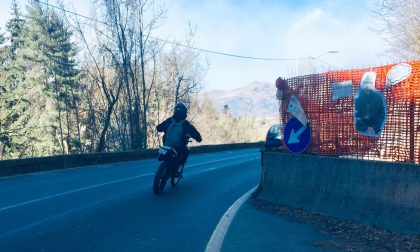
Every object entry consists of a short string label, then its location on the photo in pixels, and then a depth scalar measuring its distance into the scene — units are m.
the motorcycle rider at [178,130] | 10.88
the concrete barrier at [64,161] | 14.66
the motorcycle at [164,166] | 10.29
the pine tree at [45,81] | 39.22
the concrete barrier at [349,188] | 6.22
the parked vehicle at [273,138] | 18.66
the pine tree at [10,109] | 31.52
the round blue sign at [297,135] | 8.76
